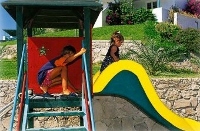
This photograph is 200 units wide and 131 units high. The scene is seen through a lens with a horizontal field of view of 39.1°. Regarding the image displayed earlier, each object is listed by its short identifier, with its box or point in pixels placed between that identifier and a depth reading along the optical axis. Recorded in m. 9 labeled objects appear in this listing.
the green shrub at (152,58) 9.75
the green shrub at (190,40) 12.37
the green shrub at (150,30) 13.07
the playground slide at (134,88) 5.42
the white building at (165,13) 15.40
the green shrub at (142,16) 15.56
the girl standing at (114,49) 5.96
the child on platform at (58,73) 5.00
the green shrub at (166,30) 13.13
